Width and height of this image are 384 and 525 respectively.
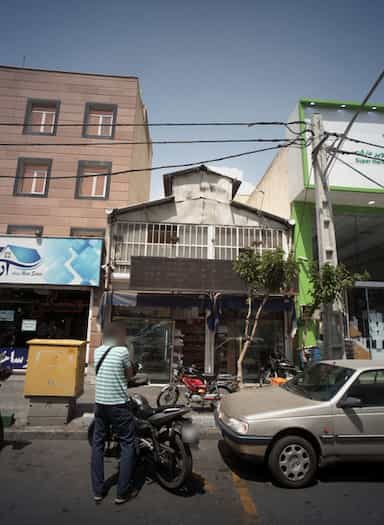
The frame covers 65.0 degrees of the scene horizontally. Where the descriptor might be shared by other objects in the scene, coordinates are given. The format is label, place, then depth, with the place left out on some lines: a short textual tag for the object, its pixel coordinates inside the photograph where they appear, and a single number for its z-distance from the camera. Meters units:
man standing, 3.43
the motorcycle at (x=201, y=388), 7.37
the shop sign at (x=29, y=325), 11.32
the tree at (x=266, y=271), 8.00
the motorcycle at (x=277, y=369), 9.78
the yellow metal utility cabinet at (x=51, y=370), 5.91
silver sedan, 3.91
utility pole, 6.92
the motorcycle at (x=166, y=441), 3.68
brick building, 10.73
